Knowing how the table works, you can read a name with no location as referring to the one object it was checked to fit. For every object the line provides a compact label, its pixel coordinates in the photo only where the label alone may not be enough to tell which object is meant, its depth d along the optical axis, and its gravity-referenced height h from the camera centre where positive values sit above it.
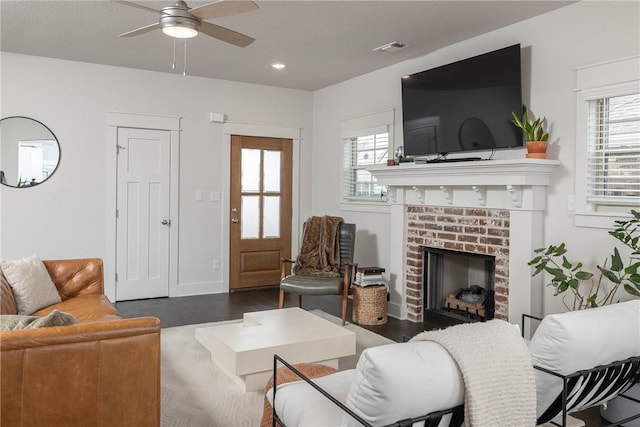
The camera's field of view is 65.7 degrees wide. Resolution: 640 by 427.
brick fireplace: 3.68 -0.09
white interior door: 5.55 -0.11
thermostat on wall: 5.97 +1.07
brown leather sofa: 1.84 -0.67
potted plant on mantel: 3.57 +0.54
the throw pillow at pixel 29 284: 3.34 -0.56
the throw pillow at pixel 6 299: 3.17 -0.63
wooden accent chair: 4.59 -0.73
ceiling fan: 2.61 +1.04
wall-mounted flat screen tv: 3.80 +0.87
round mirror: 4.95 +0.52
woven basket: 4.64 -0.91
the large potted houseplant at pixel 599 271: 2.88 -0.39
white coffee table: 2.95 -0.86
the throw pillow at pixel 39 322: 2.01 -0.49
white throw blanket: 1.51 -0.52
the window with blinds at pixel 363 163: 5.46 +0.51
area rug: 2.73 -1.15
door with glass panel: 6.23 -0.05
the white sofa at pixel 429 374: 1.45 -0.53
